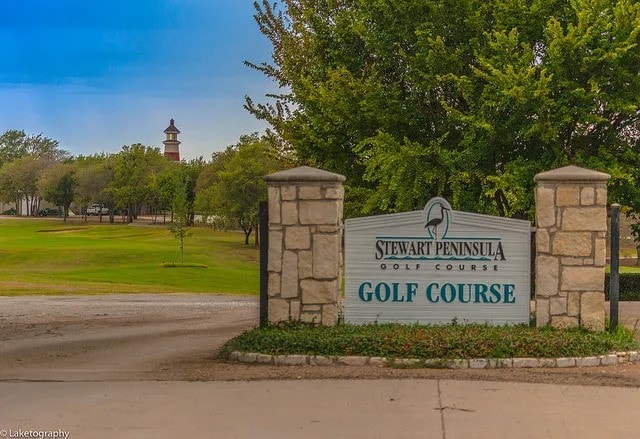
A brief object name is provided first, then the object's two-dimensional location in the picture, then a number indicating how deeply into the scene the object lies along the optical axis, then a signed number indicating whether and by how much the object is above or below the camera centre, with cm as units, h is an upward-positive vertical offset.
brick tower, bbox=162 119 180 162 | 13475 +1334
